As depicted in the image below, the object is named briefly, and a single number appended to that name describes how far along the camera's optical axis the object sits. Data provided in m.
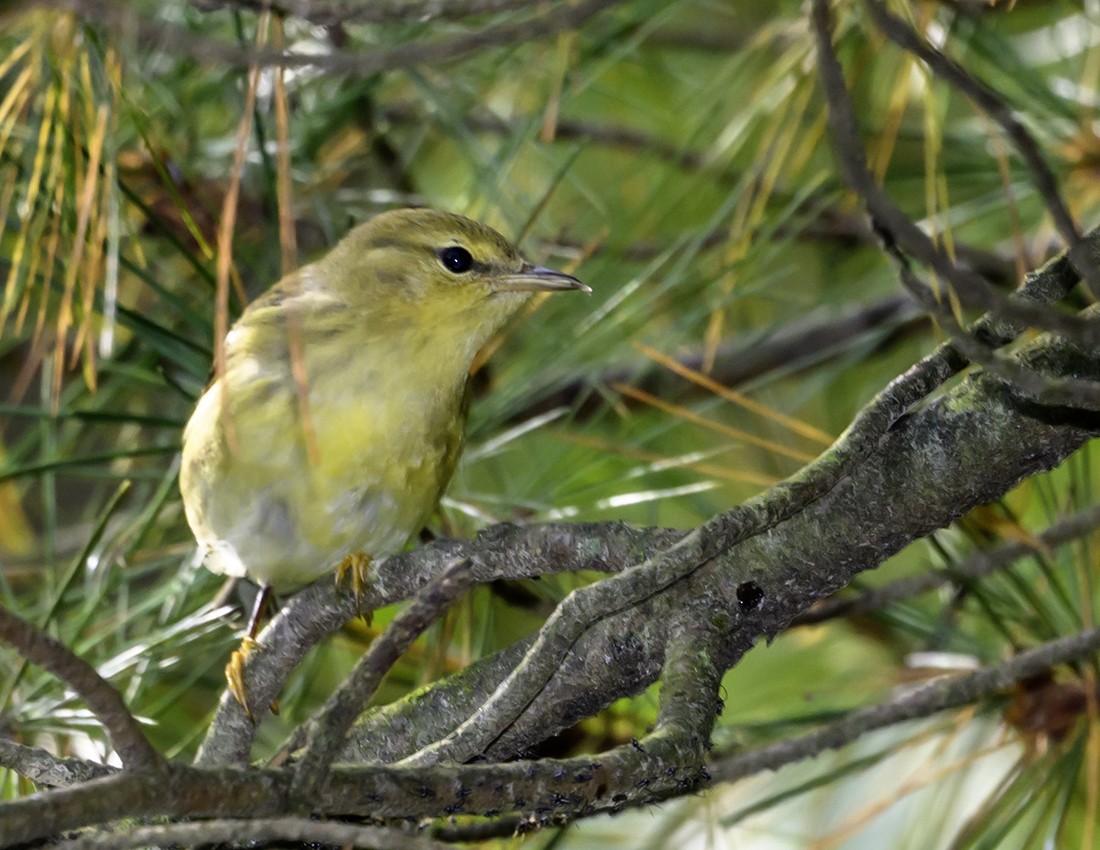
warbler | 3.01
